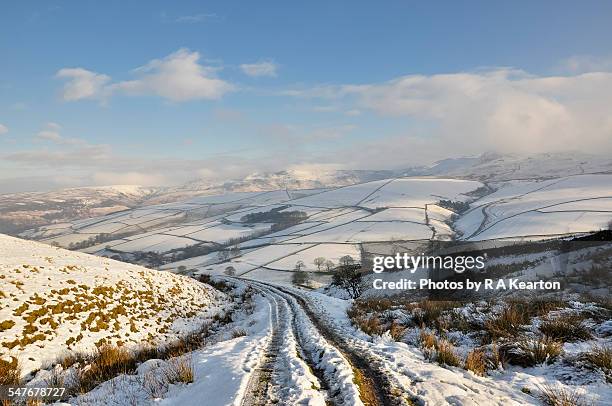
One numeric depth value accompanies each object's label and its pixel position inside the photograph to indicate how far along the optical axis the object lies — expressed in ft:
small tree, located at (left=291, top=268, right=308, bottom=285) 322.83
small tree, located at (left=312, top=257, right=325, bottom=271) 382.01
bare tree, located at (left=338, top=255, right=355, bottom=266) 384.60
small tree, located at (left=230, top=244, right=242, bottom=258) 483.51
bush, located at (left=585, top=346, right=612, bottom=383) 24.30
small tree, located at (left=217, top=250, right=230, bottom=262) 468.75
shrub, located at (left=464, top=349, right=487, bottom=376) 27.89
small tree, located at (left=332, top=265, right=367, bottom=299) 194.19
